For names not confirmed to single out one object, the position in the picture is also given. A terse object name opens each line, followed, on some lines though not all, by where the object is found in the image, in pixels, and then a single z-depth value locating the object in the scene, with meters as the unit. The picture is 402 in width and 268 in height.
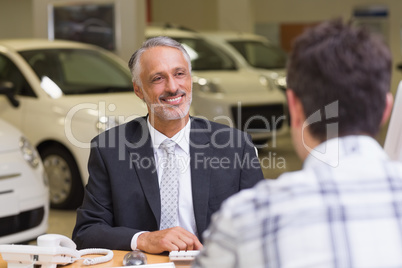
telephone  2.14
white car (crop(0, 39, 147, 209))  5.86
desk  2.24
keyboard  2.20
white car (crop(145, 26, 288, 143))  8.27
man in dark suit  2.67
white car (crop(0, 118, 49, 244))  4.42
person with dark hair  1.23
